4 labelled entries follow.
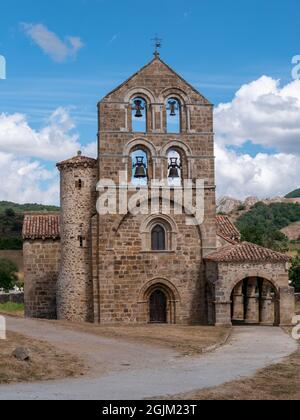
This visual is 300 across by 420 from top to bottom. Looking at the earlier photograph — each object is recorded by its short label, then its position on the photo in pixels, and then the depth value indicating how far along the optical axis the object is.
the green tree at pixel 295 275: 48.48
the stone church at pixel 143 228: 30.48
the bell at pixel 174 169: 30.97
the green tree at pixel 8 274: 63.44
